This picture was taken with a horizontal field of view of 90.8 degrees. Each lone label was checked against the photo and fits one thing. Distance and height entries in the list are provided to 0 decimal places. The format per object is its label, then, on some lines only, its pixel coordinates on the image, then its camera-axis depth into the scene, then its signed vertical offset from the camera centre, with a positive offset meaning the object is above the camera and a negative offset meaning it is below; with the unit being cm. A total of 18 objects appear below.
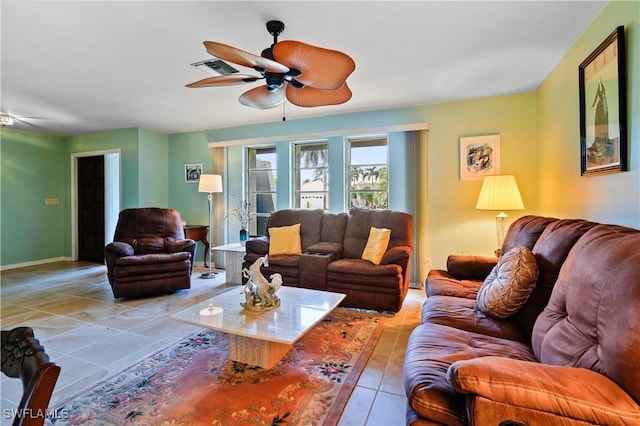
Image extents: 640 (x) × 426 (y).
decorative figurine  227 -58
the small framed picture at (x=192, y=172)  570 +75
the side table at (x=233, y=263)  450 -72
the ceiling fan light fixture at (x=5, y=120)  437 +134
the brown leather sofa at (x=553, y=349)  94 -54
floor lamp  486 +44
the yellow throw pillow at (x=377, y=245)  351 -38
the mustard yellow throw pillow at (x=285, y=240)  401 -35
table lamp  328 +17
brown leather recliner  360 -50
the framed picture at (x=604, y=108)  188 +67
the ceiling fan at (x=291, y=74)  173 +89
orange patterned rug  167 -107
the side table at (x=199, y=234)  518 -34
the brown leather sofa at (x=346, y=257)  326 -53
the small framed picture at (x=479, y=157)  387 +68
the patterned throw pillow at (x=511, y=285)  179 -43
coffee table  189 -70
